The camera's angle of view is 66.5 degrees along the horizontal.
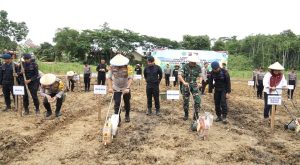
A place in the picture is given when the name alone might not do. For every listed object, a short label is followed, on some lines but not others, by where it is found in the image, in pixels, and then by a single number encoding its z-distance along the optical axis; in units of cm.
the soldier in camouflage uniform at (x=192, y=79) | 588
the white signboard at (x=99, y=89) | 599
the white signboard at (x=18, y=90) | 621
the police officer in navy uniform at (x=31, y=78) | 651
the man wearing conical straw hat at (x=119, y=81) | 558
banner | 1942
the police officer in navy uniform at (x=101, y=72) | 1125
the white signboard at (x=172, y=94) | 686
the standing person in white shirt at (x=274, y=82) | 623
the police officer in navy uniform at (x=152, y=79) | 660
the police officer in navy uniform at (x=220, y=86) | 616
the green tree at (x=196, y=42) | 3399
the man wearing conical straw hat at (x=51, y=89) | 590
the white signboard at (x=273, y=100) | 571
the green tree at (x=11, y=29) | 2895
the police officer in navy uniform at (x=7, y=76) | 681
